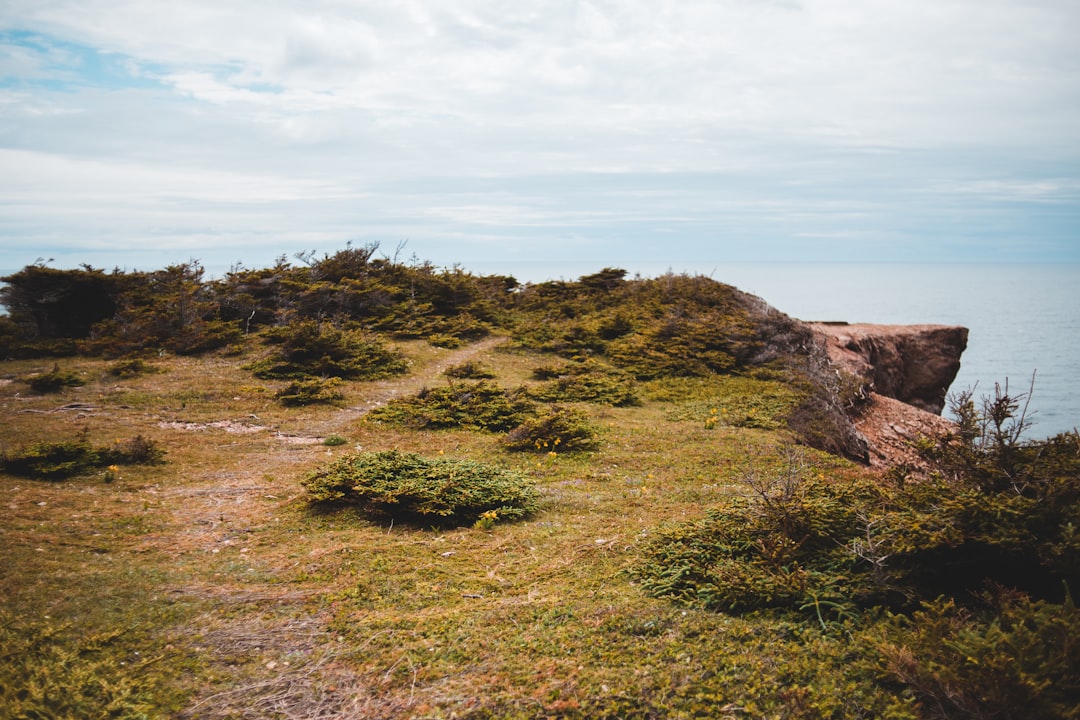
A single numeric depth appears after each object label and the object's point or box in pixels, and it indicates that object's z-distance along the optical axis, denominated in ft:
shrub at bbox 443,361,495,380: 65.46
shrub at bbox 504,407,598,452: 43.01
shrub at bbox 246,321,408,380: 64.75
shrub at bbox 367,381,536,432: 49.44
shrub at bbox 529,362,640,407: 59.21
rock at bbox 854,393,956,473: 53.05
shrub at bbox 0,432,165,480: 33.68
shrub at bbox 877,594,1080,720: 12.04
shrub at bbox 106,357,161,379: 60.95
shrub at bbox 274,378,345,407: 55.31
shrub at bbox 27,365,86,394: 54.19
